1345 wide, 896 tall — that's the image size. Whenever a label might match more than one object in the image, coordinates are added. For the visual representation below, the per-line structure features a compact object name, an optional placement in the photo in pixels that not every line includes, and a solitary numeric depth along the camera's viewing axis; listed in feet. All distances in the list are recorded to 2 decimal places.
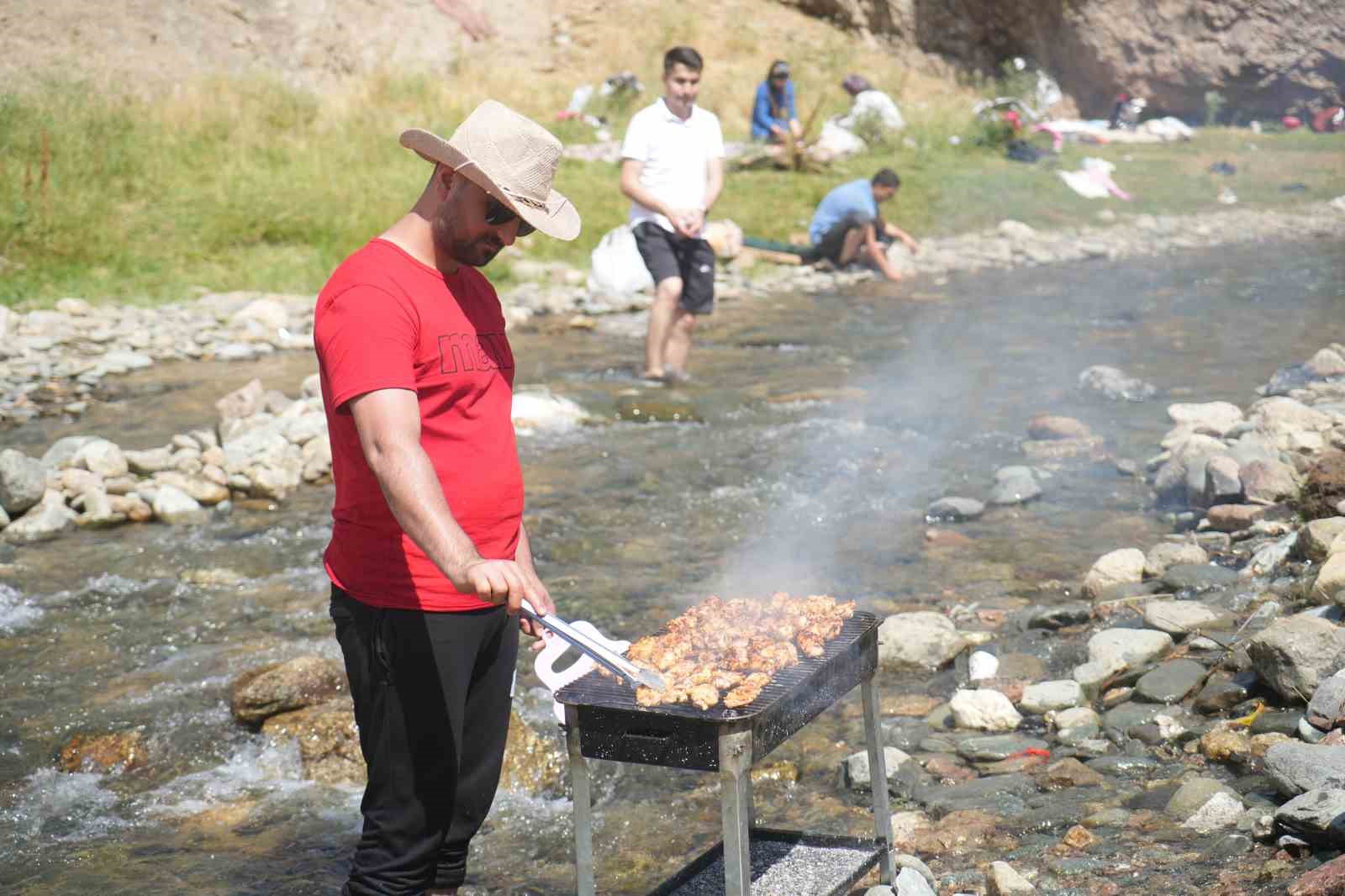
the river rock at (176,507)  25.29
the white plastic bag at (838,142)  65.67
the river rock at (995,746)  14.96
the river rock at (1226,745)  13.88
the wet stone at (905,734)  15.51
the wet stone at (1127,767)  14.11
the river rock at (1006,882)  11.80
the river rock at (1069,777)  14.06
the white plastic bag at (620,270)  45.91
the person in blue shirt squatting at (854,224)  49.67
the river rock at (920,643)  17.57
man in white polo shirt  30.58
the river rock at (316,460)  27.37
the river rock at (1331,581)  16.20
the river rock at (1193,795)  12.99
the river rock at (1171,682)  15.55
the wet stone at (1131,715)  15.14
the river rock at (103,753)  15.89
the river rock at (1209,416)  27.02
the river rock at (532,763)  15.30
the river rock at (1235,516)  21.09
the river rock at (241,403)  30.19
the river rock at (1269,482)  21.53
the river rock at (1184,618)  17.13
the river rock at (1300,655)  14.26
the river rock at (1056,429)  28.81
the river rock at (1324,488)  19.27
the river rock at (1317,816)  11.08
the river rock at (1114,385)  32.89
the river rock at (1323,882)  10.00
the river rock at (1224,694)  14.97
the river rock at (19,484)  24.88
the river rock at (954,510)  23.94
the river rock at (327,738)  15.57
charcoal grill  9.78
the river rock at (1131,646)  16.51
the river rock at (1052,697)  15.88
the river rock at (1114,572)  19.56
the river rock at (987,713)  15.58
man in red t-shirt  9.78
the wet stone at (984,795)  13.77
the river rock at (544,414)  30.40
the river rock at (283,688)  16.56
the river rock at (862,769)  14.46
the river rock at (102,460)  26.40
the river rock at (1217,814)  12.55
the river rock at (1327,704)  13.34
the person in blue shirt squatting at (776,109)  61.46
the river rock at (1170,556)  19.90
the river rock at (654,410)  31.37
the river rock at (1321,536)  17.79
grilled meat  10.21
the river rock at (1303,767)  12.00
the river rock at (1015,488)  24.63
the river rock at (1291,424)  24.08
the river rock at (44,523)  24.43
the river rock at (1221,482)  21.97
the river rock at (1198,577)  18.94
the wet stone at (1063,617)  18.44
